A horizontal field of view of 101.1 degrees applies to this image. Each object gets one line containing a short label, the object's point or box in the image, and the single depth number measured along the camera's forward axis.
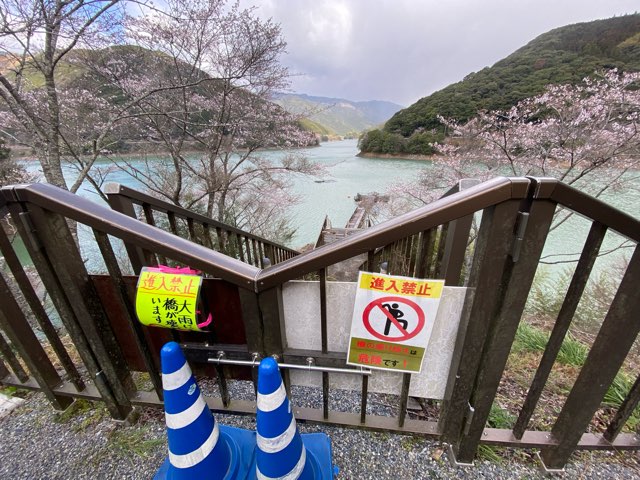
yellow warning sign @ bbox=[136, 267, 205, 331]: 1.13
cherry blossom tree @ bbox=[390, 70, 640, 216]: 5.80
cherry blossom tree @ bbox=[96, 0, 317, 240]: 6.32
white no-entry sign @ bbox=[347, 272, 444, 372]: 1.08
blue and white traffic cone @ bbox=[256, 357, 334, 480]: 0.99
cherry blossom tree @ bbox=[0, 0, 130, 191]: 4.15
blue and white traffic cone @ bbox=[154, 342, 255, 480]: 1.04
